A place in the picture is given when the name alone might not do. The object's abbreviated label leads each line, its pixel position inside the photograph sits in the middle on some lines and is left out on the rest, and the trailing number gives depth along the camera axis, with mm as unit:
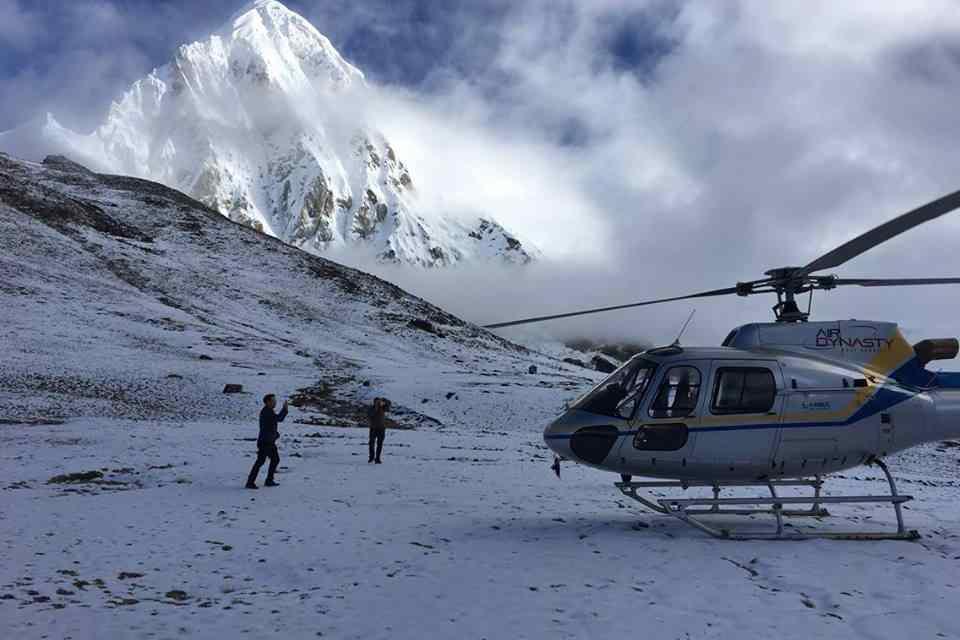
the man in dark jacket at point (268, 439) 13547
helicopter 10117
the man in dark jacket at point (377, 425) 18188
